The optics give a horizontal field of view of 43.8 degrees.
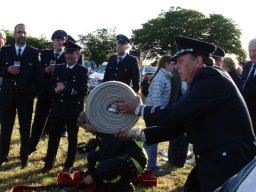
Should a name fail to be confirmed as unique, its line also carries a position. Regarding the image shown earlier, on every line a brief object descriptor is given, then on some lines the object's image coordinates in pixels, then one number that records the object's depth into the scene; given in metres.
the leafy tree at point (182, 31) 57.42
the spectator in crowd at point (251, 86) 4.69
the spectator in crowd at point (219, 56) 4.87
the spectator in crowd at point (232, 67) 5.10
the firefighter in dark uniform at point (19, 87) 5.04
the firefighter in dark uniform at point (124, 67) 6.22
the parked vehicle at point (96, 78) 15.57
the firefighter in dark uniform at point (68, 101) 4.98
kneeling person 4.02
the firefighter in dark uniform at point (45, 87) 5.74
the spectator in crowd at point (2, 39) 5.86
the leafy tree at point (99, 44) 43.23
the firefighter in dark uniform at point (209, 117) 2.34
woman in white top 5.11
